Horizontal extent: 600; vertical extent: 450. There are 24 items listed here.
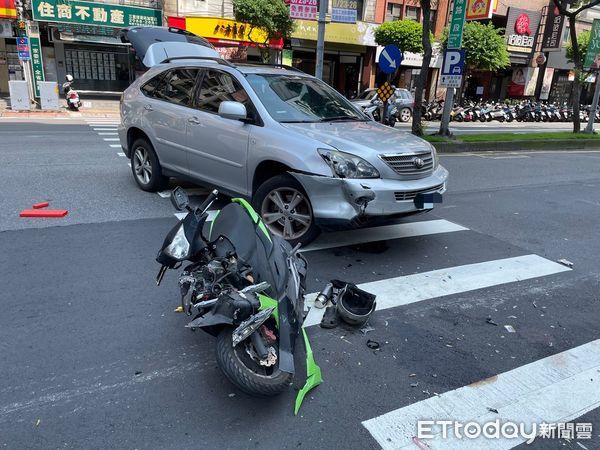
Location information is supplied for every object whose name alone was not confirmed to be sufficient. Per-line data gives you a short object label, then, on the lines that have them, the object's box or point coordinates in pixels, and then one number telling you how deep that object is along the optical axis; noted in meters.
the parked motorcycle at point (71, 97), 20.15
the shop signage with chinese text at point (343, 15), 13.67
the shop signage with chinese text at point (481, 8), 24.66
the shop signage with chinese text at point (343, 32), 27.62
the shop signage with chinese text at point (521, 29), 34.56
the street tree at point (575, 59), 17.78
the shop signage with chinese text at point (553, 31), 33.93
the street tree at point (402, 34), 26.42
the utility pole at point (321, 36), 12.33
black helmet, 3.69
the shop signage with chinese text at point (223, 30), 24.12
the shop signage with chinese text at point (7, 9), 20.30
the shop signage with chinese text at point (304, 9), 12.40
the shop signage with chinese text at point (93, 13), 21.25
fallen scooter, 2.65
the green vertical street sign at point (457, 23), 13.48
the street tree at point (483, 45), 27.02
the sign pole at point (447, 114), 14.66
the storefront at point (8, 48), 20.45
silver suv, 4.84
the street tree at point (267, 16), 22.89
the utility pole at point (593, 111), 19.78
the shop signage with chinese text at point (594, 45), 20.11
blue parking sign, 13.17
